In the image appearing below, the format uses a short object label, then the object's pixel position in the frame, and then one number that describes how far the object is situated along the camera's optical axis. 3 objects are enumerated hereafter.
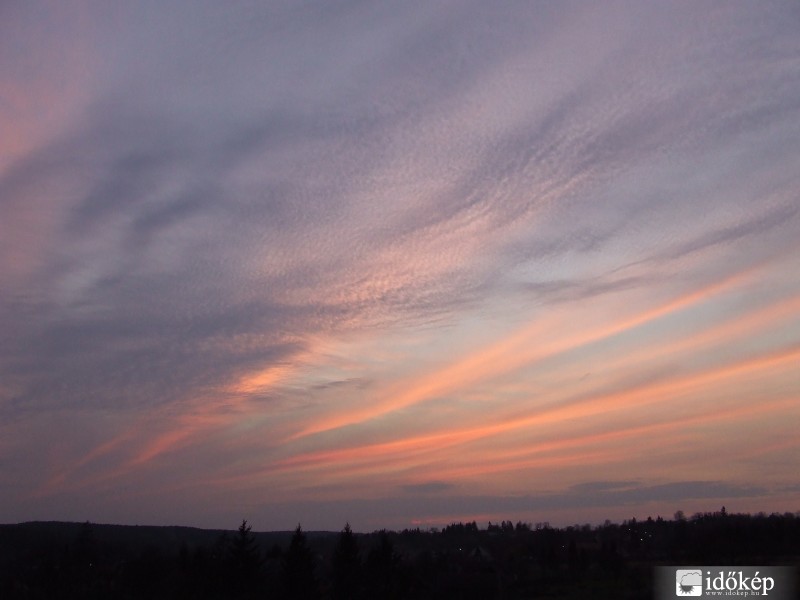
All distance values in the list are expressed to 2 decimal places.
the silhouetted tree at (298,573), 69.19
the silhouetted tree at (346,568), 76.50
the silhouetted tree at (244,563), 75.88
